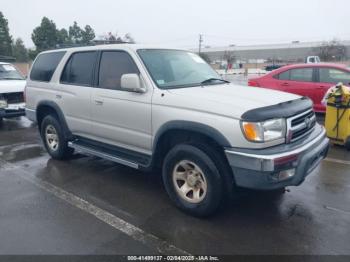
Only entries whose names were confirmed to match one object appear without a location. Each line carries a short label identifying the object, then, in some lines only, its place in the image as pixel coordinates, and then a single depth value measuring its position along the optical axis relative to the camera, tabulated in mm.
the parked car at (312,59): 25500
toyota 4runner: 3123
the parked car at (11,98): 8328
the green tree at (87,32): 52875
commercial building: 68500
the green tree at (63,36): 47300
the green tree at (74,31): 58844
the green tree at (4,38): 46000
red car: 8180
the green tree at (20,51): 61725
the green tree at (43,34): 44812
